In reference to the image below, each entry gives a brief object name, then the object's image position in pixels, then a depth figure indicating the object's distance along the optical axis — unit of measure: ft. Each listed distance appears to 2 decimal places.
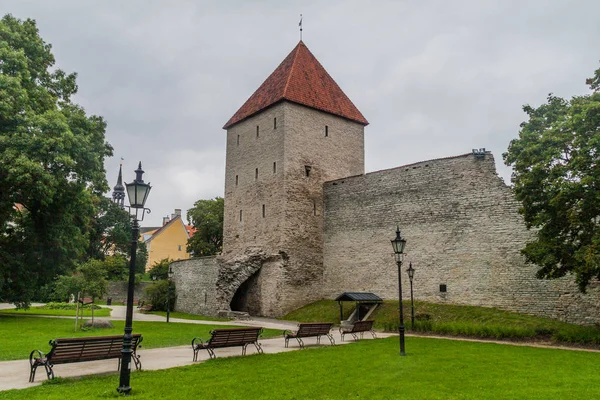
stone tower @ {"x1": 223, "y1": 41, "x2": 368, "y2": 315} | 82.02
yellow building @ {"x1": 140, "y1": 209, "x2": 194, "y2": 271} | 185.85
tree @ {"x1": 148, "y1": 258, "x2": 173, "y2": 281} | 138.42
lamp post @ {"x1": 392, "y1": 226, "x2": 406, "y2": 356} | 38.01
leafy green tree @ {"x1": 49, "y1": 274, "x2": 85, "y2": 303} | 57.52
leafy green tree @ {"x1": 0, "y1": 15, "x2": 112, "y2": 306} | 55.26
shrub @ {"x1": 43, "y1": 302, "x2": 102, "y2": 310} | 104.83
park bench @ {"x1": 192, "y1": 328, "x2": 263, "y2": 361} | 32.99
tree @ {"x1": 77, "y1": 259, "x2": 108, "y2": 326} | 58.44
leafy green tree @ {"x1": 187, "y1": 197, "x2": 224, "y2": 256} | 135.64
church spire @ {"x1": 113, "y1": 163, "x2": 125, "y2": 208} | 216.95
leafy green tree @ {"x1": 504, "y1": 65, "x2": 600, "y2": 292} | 40.06
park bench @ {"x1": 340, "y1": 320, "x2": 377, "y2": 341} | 47.94
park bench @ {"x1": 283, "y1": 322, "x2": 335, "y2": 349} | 40.92
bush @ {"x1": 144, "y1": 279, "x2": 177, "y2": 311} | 97.40
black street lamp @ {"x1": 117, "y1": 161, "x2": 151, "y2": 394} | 21.77
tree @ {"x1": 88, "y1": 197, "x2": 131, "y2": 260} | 156.25
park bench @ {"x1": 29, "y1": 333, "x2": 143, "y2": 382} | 24.66
